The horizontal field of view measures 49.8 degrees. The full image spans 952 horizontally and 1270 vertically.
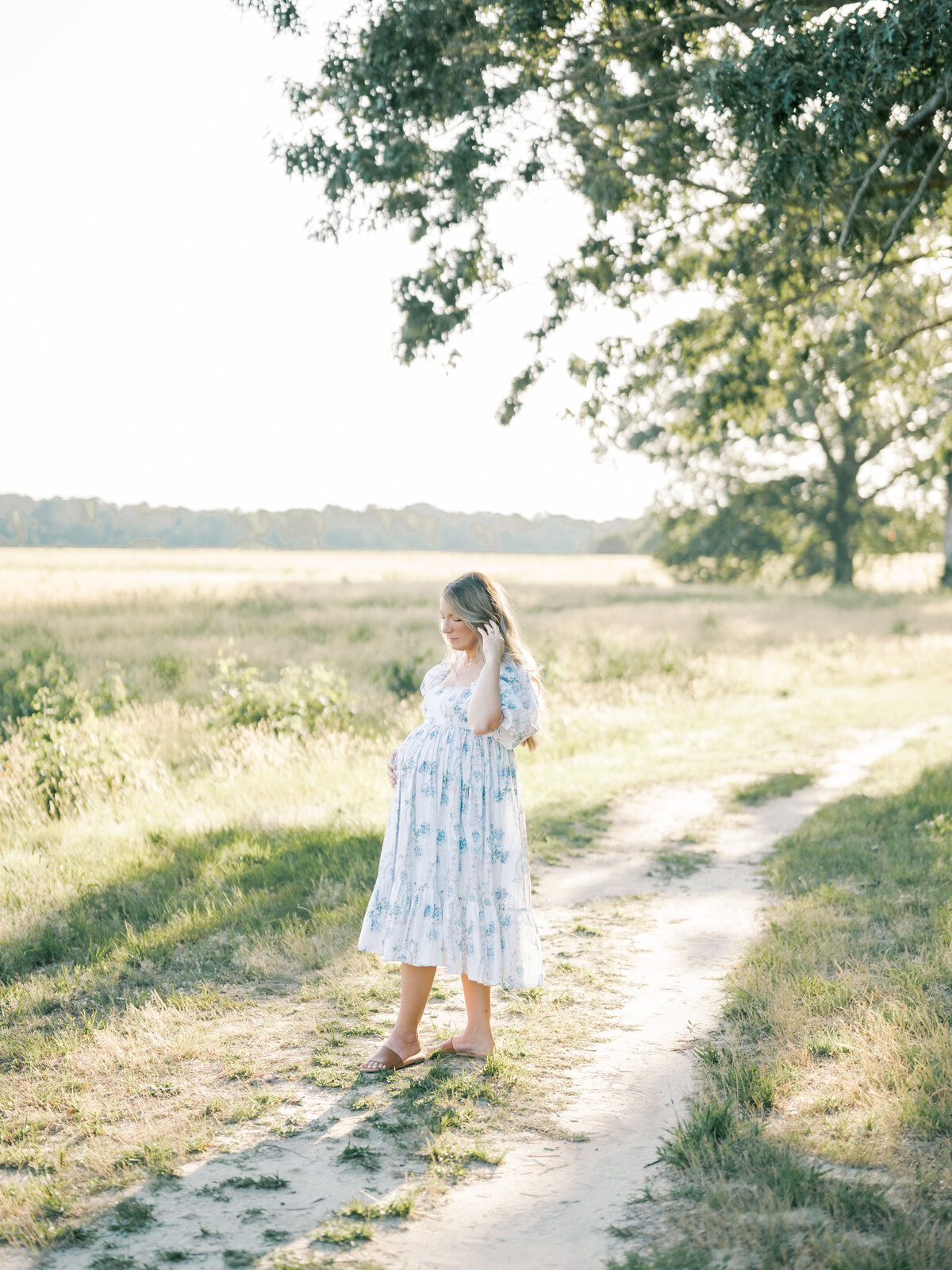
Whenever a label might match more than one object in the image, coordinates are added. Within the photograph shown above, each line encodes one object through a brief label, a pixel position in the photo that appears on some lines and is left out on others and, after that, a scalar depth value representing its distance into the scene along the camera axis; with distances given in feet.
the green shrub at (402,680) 45.49
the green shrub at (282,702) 37.40
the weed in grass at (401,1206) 10.19
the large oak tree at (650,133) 23.66
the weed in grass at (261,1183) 10.75
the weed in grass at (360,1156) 11.21
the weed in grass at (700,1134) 10.94
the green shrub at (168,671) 49.24
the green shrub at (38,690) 33.71
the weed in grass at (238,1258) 9.40
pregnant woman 13.60
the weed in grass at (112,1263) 9.34
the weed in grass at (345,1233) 9.77
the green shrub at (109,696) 38.42
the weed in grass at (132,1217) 9.98
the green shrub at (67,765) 28.14
